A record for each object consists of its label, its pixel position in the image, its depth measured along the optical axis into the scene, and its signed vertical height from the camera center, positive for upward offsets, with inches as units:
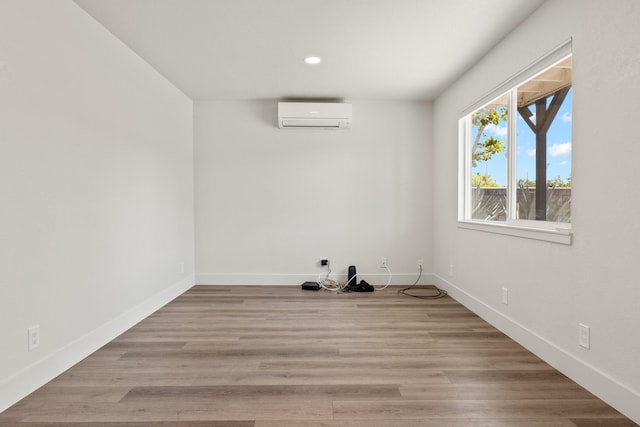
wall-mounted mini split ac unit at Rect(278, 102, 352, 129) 163.6 +44.6
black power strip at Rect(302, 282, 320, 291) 166.4 -39.7
